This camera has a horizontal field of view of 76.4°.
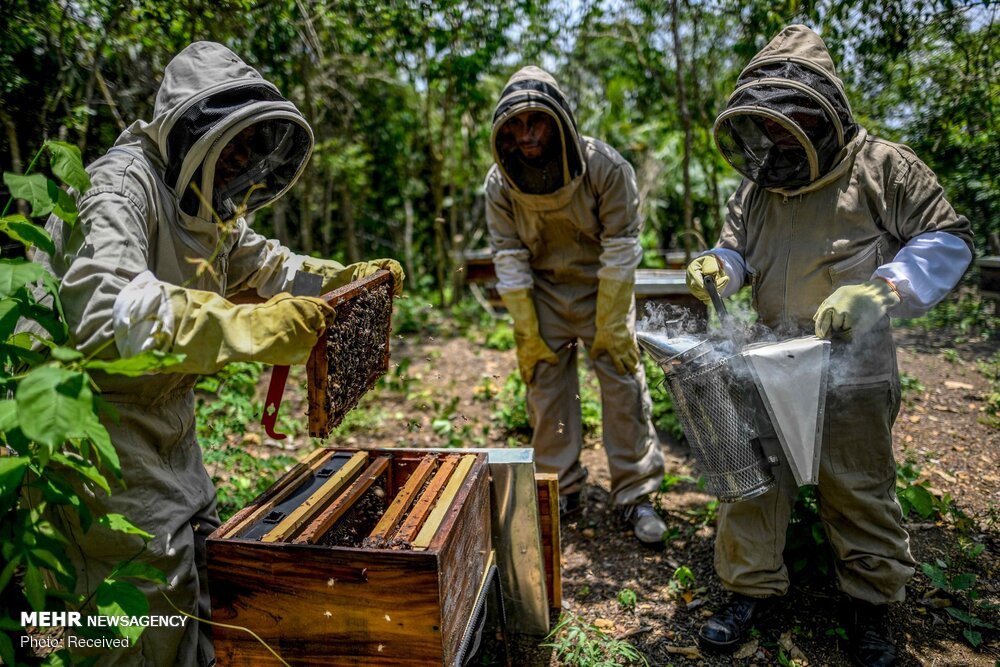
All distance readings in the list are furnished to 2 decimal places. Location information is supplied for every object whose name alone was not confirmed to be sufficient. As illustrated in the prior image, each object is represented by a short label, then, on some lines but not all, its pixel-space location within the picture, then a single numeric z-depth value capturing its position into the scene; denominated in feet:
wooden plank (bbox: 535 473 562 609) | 8.56
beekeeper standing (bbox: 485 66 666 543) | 10.40
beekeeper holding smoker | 7.22
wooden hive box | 5.27
